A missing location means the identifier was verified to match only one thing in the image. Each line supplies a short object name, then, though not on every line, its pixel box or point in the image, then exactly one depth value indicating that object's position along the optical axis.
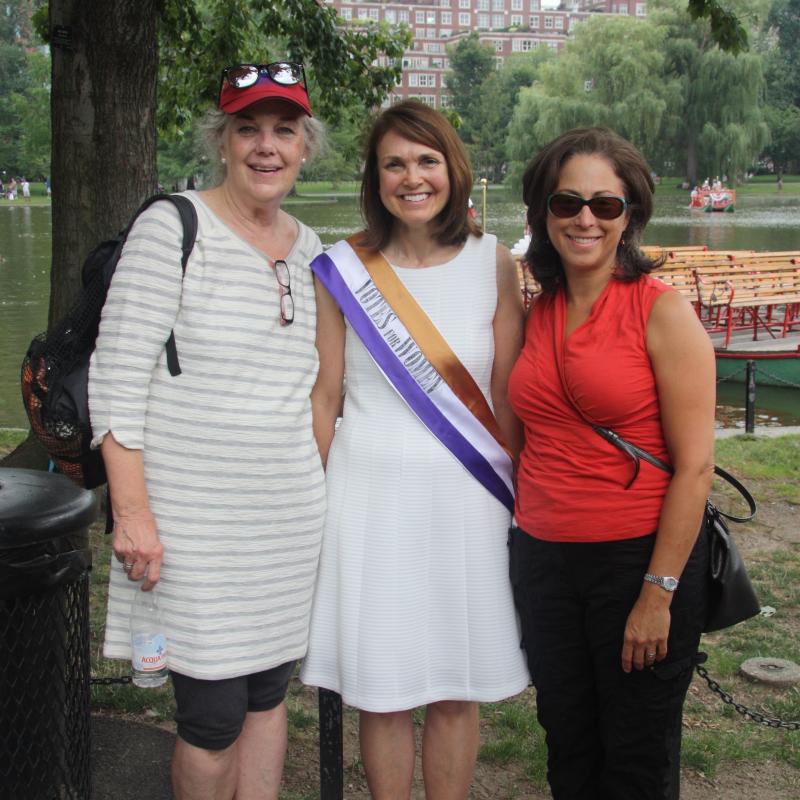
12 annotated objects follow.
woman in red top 2.38
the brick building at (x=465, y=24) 119.69
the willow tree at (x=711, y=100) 39.47
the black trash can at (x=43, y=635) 2.32
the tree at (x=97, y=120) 4.76
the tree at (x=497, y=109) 86.25
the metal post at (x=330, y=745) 2.81
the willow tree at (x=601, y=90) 39.81
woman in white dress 2.66
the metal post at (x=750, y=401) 9.09
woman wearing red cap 2.42
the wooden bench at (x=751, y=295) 14.78
